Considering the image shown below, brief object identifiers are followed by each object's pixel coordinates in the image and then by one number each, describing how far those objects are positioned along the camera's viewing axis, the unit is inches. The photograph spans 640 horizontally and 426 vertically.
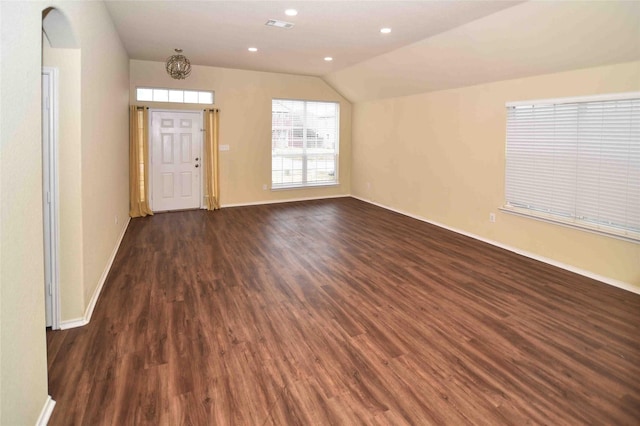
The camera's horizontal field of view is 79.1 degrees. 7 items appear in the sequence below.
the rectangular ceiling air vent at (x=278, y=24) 176.1
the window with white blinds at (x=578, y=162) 152.4
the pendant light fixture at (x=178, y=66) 221.0
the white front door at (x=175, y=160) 285.4
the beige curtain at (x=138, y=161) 271.6
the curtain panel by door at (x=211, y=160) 297.3
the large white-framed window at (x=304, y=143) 332.5
